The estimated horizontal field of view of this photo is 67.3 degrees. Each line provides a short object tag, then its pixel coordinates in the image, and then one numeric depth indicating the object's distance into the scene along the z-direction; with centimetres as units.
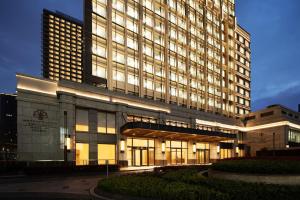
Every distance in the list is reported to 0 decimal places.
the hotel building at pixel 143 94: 2963
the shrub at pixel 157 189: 1032
